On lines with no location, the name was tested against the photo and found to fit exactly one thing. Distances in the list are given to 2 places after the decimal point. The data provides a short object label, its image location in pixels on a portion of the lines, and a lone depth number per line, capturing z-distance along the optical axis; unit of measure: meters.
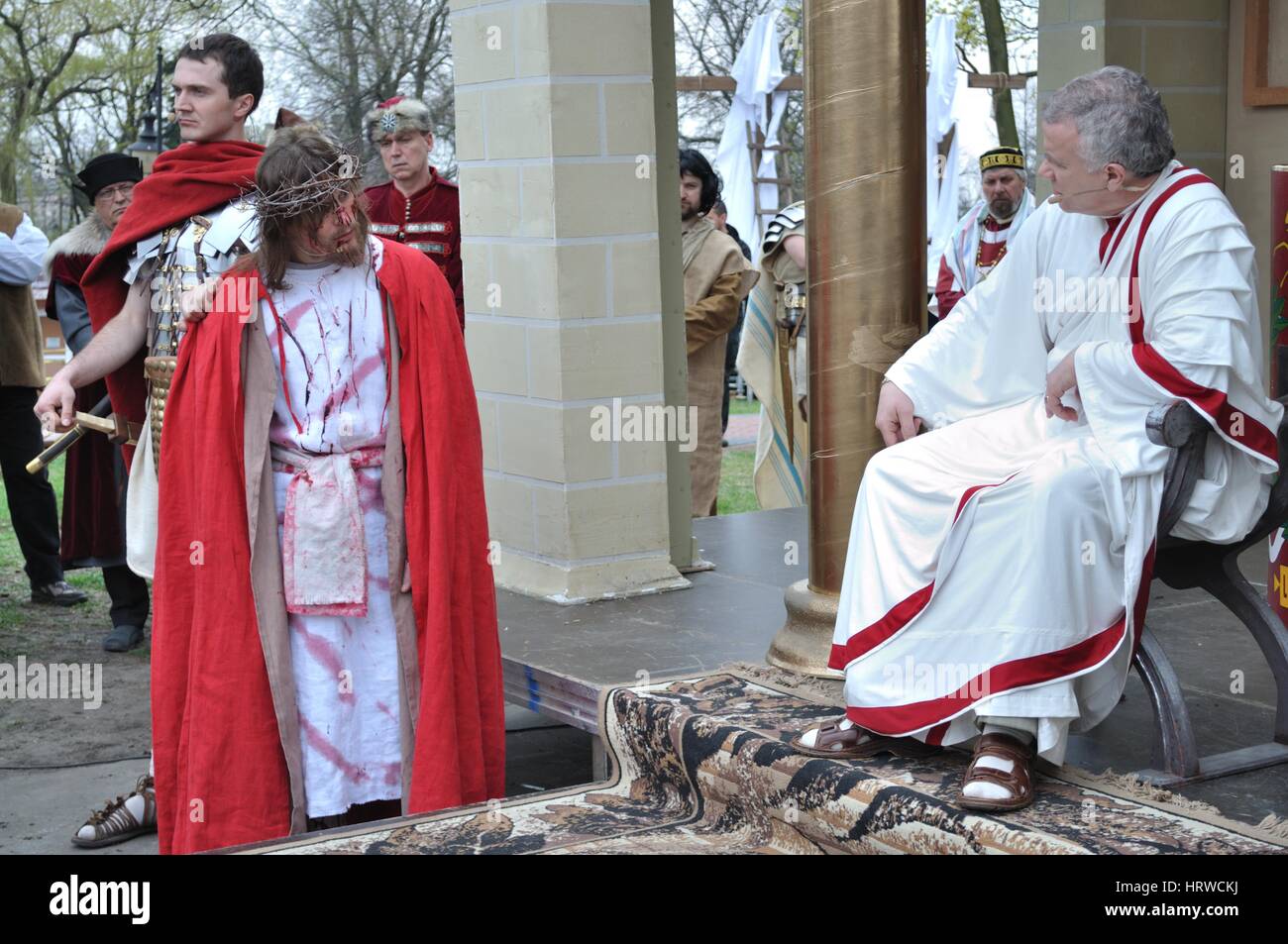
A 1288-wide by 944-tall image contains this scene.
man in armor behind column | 7.72
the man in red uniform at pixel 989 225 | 7.35
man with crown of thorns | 3.67
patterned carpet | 3.04
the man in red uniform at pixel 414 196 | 6.02
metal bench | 3.24
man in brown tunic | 7.52
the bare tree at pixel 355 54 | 15.78
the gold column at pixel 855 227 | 4.03
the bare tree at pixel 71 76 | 17.98
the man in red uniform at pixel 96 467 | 6.58
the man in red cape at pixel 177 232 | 4.05
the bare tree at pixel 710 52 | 19.22
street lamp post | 8.96
